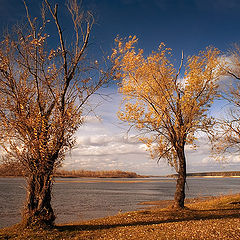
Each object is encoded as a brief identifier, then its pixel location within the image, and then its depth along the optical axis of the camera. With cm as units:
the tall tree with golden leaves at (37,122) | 1392
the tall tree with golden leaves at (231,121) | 2414
